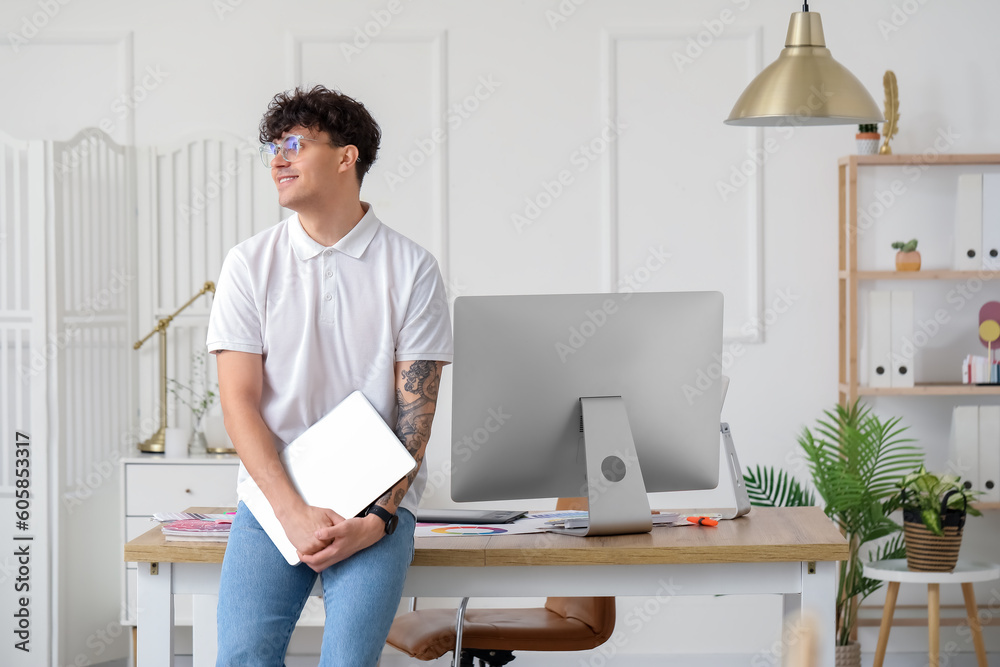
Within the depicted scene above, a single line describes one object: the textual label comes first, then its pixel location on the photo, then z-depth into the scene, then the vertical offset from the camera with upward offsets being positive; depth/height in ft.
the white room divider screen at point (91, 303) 10.87 +0.28
